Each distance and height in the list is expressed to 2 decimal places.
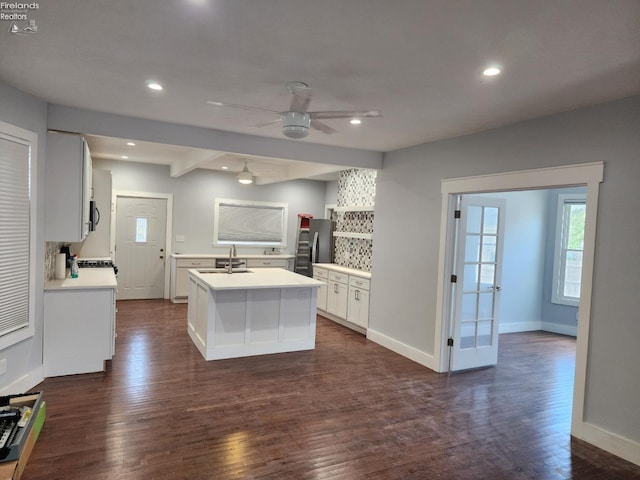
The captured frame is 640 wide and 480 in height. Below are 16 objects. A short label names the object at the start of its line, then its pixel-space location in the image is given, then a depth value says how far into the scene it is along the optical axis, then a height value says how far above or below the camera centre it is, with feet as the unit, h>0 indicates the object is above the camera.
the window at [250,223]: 26.73 +0.13
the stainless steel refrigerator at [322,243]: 24.70 -0.87
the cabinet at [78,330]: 12.35 -3.56
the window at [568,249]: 20.95 -0.46
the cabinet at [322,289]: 22.22 -3.42
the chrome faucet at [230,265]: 17.51 -1.80
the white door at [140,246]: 24.48 -1.65
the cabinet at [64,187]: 12.23 +0.91
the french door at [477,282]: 14.40 -1.71
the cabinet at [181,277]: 23.97 -3.31
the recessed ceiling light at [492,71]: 7.82 +3.28
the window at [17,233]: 10.28 -0.52
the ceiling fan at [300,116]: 8.69 +2.49
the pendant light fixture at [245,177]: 20.59 +2.45
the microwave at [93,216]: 15.79 +0.08
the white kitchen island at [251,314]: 14.62 -3.40
